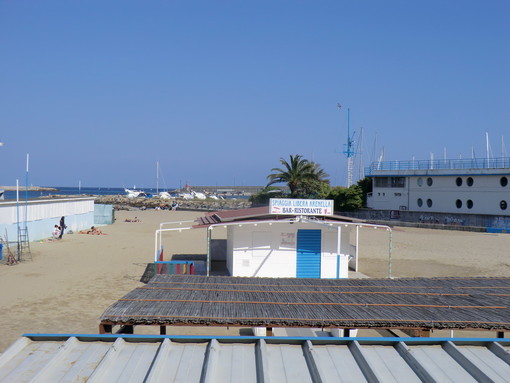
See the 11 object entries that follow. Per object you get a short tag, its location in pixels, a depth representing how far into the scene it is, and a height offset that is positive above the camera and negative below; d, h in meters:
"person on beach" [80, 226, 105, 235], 37.62 -3.64
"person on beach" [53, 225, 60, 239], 33.82 -3.36
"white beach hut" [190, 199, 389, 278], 16.62 -2.02
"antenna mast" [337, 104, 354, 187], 79.26 +5.81
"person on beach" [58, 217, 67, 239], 33.78 -2.87
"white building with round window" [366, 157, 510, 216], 42.06 +0.32
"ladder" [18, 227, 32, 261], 24.78 -3.54
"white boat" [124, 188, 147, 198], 144.16 -1.86
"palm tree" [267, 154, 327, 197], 51.56 +1.78
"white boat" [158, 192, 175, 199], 124.12 -2.01
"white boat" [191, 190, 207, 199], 131.55 -2.09
